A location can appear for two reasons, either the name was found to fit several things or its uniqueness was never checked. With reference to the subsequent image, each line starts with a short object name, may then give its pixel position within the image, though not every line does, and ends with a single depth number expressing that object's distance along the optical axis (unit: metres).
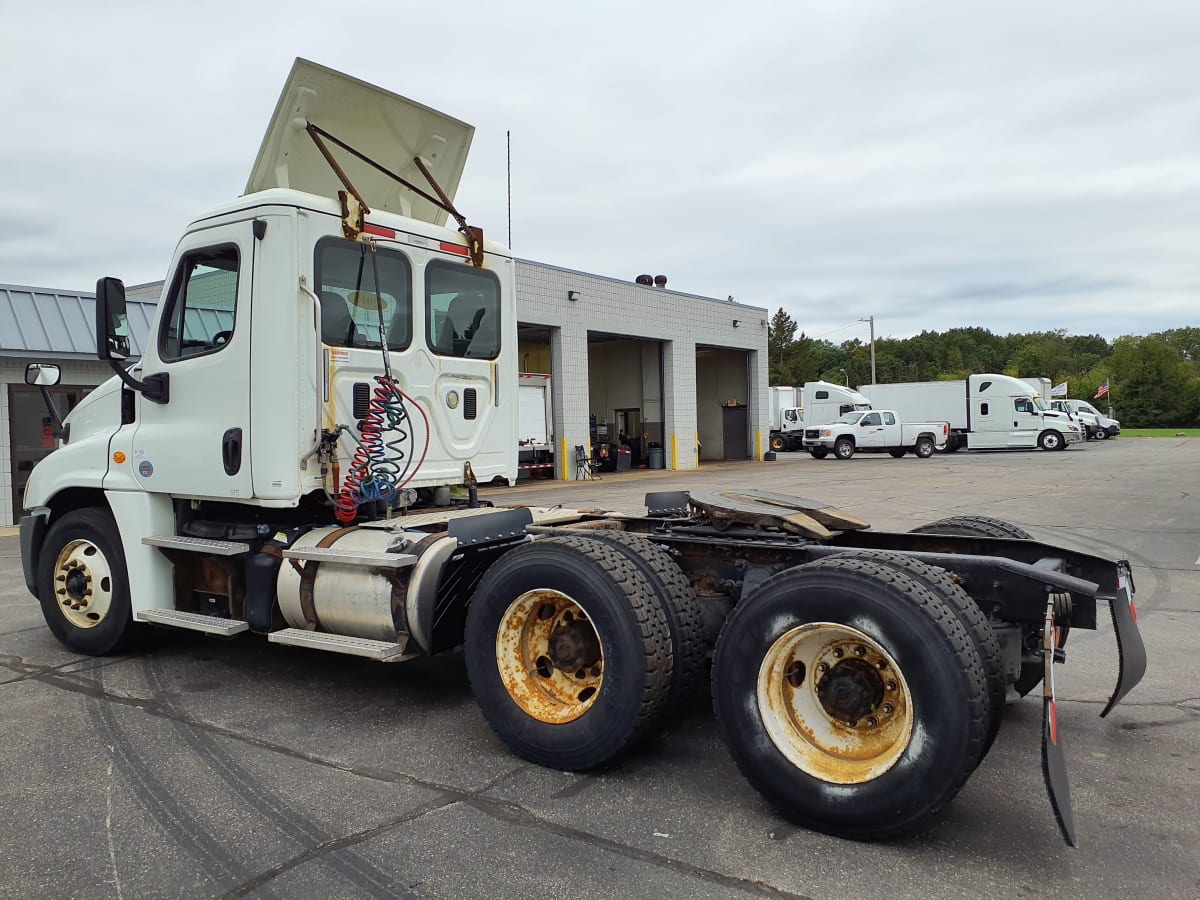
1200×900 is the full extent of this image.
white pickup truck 34.78
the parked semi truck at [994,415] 37.03
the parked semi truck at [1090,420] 50.03
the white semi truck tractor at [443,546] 3.27
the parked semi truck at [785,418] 40.53
